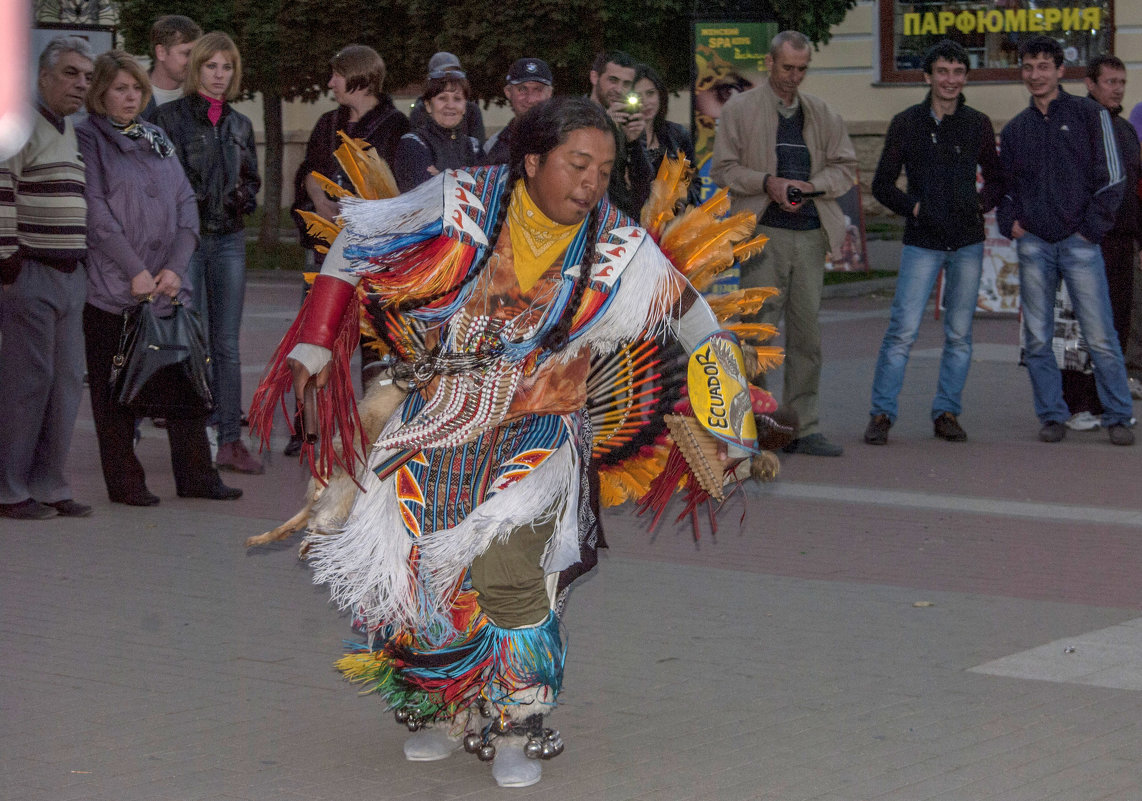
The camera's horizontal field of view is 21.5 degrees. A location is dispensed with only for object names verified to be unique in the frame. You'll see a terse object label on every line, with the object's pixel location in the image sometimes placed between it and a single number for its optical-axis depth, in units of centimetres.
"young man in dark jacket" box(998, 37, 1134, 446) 1691
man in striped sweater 1289
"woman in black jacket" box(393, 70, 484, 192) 1480
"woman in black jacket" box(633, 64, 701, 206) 1366
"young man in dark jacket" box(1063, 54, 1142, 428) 1821
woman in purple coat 1346
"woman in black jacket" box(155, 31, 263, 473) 1501
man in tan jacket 1619
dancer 735
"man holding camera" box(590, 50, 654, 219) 1287
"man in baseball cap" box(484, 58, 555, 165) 1481
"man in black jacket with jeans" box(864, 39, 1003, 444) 1694
